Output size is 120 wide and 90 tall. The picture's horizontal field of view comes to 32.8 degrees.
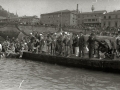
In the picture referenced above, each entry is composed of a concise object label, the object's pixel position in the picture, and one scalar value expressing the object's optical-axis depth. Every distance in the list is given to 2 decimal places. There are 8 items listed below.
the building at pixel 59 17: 88.00
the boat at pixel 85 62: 14.14
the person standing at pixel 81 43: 16.83
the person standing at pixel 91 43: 15.86
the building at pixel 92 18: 86.38
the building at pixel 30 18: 98.36
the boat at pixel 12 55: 22.70
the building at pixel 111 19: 75.75
